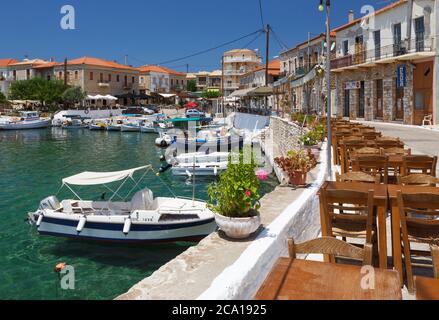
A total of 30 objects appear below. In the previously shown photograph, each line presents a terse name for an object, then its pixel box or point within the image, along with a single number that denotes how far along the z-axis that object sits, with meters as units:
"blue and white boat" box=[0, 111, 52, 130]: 55.59
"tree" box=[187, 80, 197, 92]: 109.38
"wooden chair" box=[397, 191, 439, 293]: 4.32
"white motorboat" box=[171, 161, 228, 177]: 22.64
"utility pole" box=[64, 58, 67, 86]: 73.01
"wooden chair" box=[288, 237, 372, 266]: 3.26
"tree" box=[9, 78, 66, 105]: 70.31
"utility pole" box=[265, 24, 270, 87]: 44.06
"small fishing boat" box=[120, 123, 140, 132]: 54.12
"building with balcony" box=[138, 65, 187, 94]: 92.19
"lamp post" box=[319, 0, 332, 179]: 8.02
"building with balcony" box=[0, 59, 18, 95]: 87.22
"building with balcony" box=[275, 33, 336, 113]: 33.58
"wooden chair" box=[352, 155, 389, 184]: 7.17
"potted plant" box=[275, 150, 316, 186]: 7.85
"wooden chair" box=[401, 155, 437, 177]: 6.80
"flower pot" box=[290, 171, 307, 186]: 7.84
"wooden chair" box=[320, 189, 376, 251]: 4.56
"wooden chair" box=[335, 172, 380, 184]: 5.93
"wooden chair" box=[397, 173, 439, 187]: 5.65
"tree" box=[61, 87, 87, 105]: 70.06
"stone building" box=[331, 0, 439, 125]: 26.67
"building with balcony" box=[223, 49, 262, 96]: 104.38
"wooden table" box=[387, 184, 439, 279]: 4.51
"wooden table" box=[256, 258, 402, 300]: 2.81
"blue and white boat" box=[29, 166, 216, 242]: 11.40
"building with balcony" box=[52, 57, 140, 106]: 77.31
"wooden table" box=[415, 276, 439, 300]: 2.59
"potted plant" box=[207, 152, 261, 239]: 5.09
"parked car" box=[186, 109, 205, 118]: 56.44
